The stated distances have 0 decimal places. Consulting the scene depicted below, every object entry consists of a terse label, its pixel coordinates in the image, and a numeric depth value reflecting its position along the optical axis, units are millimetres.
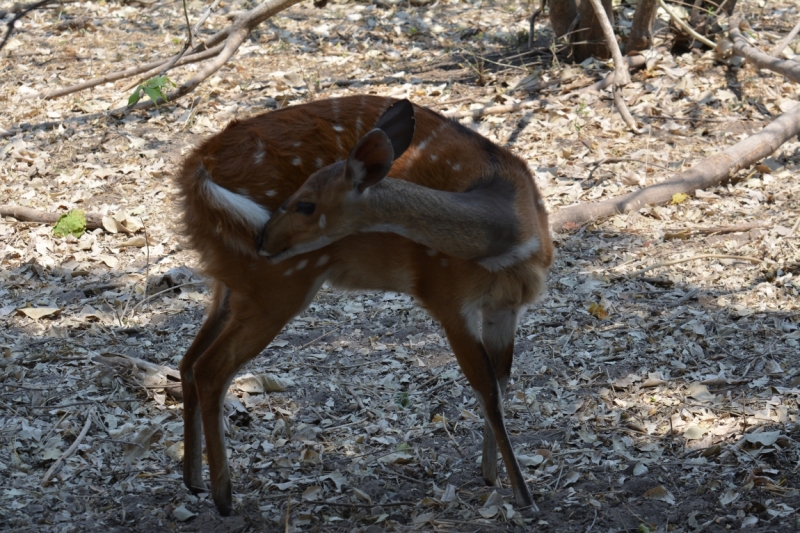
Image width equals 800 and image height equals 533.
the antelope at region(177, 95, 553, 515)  6828
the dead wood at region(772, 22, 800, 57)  15164
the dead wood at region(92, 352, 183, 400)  8984
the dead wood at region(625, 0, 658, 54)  16453
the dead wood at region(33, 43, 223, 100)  15922
